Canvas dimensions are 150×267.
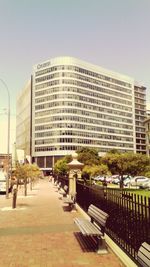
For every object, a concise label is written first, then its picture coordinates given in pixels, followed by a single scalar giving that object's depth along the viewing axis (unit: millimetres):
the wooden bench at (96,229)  4631
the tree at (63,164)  43946
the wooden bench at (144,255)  2876
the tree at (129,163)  27035
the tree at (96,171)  29051
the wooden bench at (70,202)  9790
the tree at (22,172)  13595
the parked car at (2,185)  17646
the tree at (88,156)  42066
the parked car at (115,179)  33805
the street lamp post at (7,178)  14279
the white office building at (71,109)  63738
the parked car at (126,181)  29460
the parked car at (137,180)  28464
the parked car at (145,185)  26117
